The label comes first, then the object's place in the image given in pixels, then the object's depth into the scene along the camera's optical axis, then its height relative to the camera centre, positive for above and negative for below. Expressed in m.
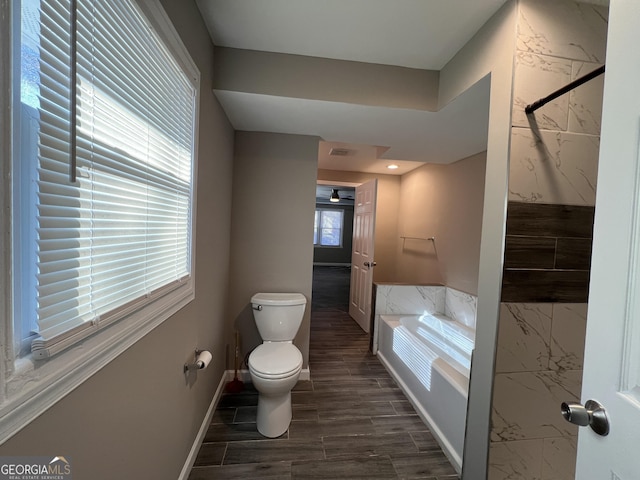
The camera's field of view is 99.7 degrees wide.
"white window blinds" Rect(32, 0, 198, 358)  0.55 +0.13
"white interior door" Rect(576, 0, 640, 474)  0.55 -0.07
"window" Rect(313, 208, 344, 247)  9.43 +0.05
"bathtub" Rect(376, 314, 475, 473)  1.62 -1.00
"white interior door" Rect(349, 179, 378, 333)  3.47 -0.33
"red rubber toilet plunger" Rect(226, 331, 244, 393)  2.19 -1.29
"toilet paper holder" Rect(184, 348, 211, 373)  1.36 -0.72
